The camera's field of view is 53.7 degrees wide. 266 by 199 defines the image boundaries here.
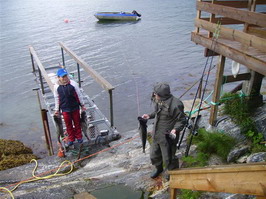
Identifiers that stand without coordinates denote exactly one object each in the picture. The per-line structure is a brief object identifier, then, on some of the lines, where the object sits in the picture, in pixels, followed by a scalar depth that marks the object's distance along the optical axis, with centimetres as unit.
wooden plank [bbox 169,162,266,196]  203
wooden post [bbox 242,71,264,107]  648
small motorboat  3321
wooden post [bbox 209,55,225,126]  601
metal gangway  736
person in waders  437
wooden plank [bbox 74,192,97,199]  505
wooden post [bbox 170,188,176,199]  376
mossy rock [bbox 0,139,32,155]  814
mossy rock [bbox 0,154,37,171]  706
